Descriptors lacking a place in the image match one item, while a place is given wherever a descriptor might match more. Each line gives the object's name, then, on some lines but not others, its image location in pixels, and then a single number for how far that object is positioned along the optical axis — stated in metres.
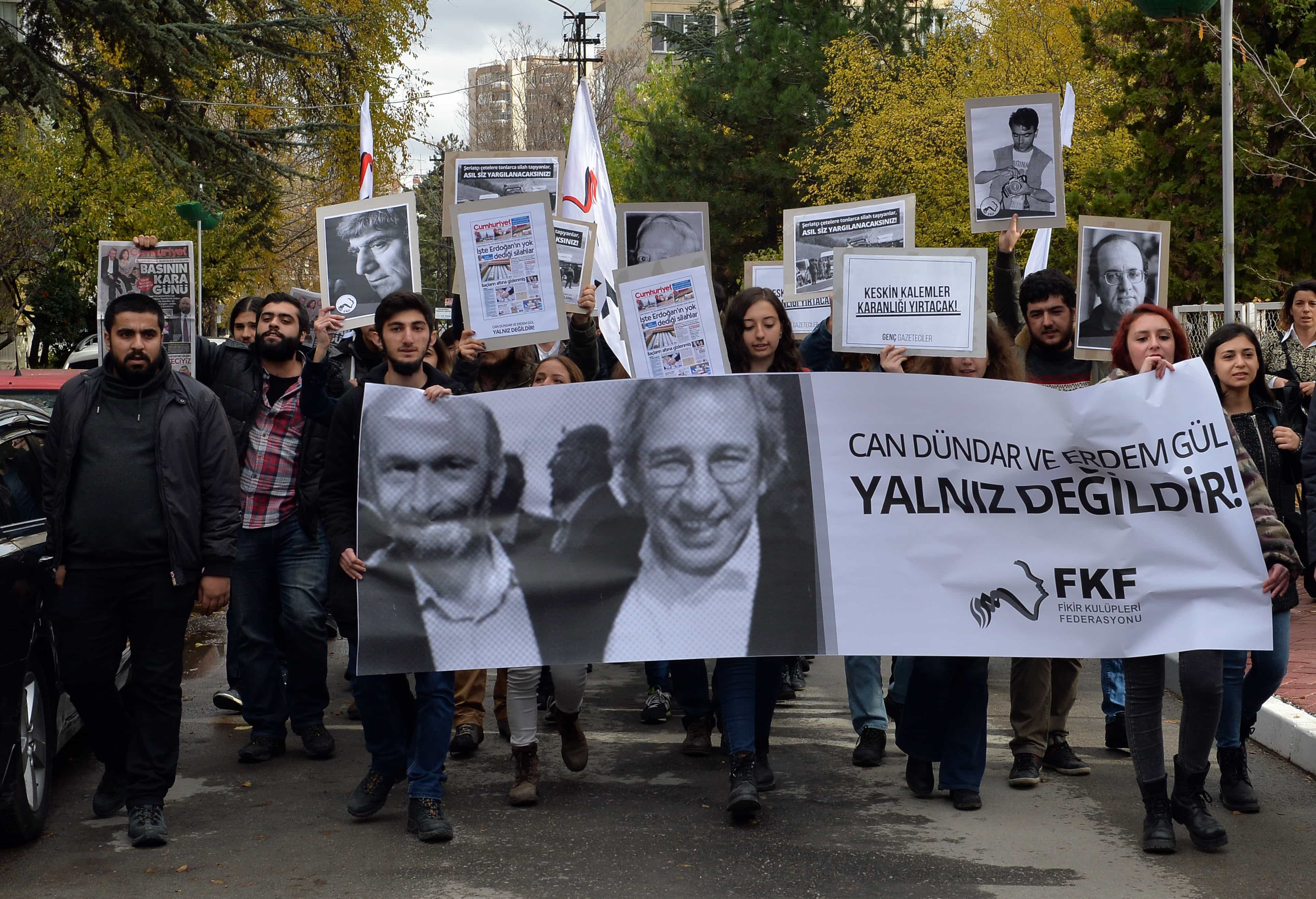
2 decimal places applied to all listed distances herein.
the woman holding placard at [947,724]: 5.60
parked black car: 5.06
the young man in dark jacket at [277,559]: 6.59
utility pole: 48.34
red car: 8.50
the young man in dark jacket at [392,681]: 5.36
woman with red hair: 5.10
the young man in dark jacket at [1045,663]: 6.15
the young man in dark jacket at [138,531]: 5.38
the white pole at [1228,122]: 11.40
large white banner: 5.24
